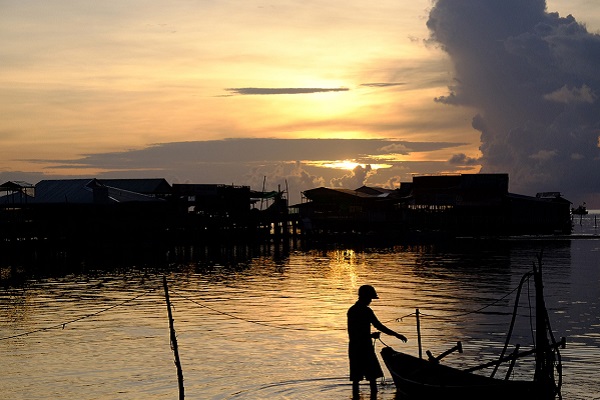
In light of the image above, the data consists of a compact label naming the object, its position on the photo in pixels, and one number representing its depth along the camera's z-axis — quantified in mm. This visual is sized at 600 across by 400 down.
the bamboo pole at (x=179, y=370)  17856
